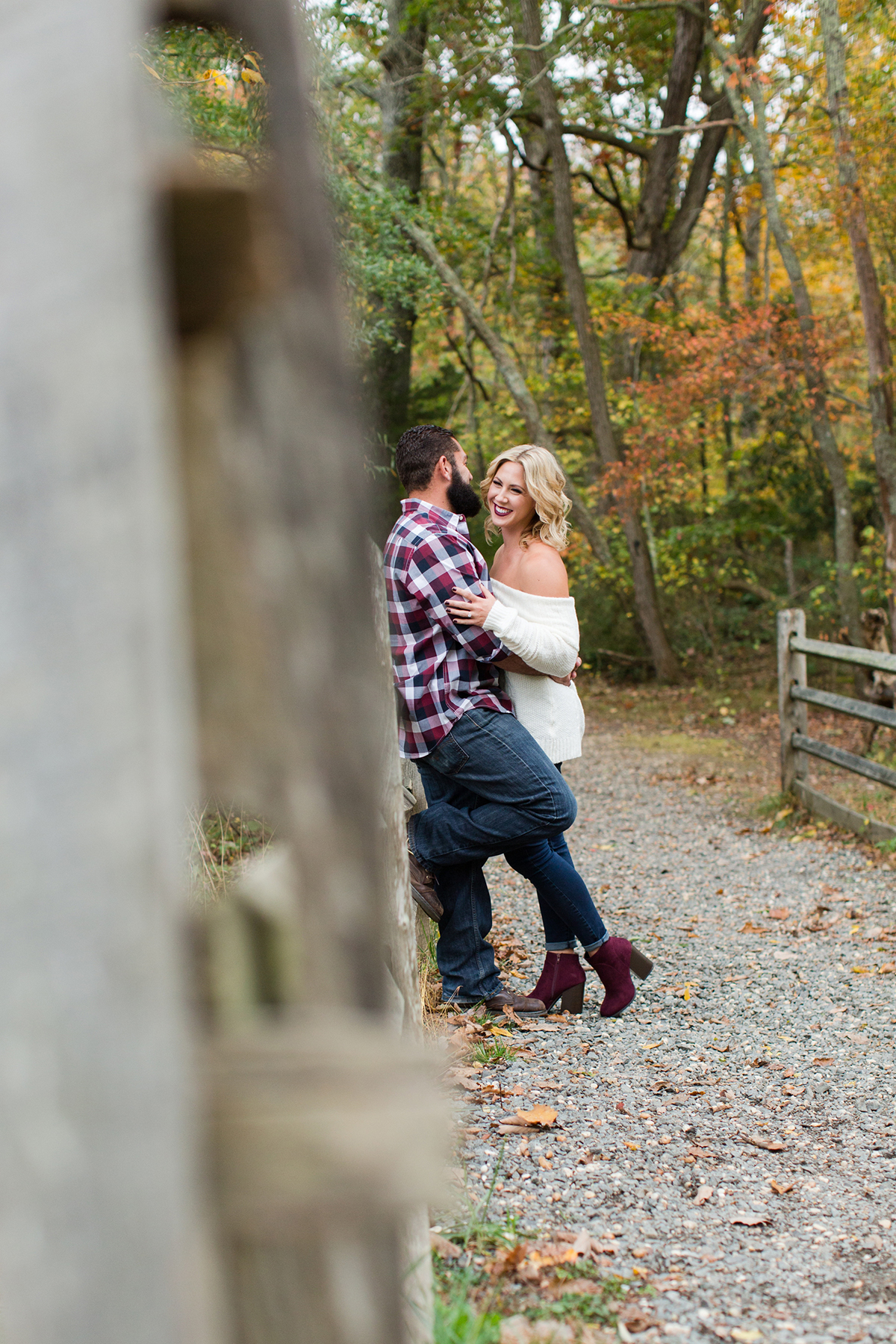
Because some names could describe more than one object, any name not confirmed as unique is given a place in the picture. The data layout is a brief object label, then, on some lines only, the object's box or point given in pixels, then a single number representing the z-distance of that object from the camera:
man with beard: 3.61
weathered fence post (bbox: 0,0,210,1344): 0.81
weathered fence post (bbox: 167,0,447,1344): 0.92
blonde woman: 3.84
